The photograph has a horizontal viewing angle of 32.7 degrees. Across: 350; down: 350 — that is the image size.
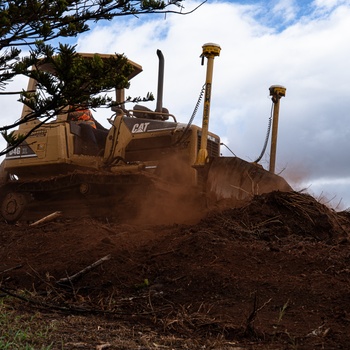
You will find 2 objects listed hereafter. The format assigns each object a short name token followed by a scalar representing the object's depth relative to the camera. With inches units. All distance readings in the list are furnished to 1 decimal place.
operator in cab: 493.7
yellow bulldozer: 423.5
